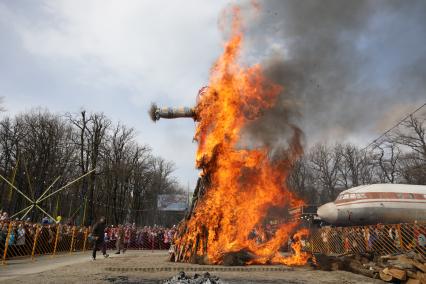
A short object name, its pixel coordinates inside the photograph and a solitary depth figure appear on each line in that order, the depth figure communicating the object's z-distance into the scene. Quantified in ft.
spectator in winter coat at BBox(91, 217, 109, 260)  55.98
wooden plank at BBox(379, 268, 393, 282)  36.61
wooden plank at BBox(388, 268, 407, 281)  35.99
